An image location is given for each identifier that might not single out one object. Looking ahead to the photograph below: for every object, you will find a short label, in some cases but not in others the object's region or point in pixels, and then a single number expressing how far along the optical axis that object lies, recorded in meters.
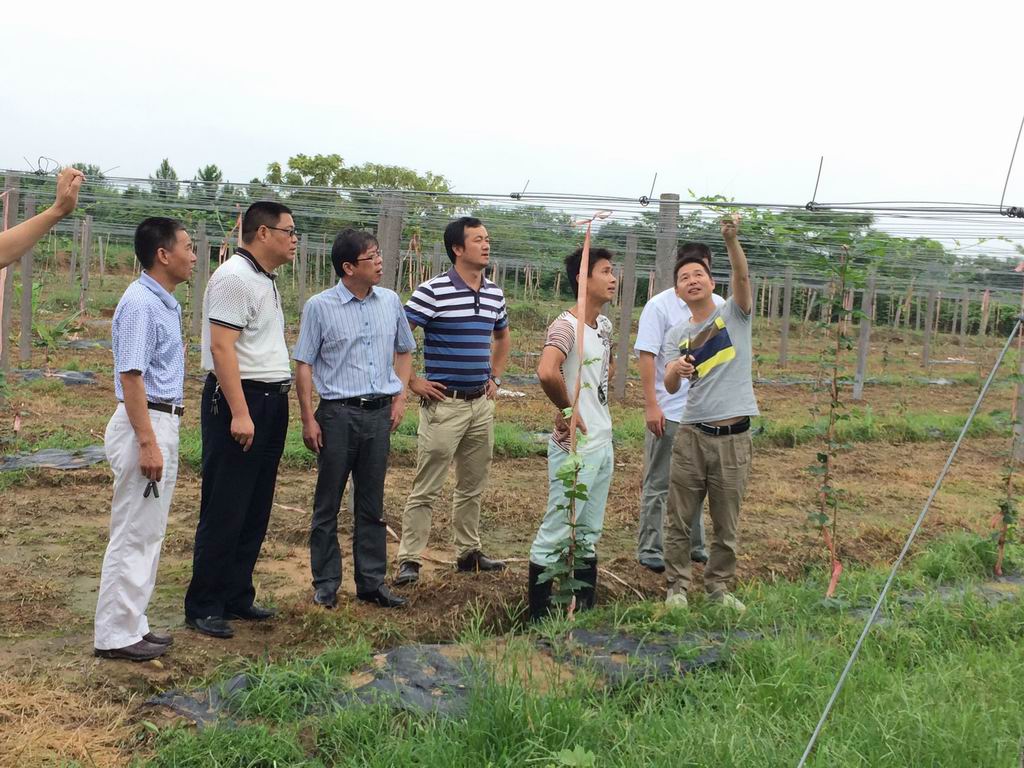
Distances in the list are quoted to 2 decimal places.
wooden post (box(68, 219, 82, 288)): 16.96
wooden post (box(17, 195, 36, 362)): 10.02
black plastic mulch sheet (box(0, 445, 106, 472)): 6.47
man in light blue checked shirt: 3.34
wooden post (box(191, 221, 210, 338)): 13.50
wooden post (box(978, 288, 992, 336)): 18.83
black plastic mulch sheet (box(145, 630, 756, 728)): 3.00
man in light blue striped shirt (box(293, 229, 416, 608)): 4.09
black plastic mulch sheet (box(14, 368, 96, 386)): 10.45
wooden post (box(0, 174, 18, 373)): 7.77
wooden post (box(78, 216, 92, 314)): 16.12
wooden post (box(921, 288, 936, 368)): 19.71
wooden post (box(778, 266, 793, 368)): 17.55
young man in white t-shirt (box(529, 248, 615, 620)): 3.90
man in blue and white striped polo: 4.50
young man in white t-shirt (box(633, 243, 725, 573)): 4.79
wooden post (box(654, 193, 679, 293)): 5.86
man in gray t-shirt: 4.14
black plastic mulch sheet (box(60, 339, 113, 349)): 14.04
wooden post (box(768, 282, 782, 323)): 23.89
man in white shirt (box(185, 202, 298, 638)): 3.67
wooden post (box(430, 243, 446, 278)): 16.19
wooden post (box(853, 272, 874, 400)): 12.82
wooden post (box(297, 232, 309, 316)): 15.56
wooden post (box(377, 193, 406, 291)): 5.94
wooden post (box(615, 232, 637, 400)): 11.72
